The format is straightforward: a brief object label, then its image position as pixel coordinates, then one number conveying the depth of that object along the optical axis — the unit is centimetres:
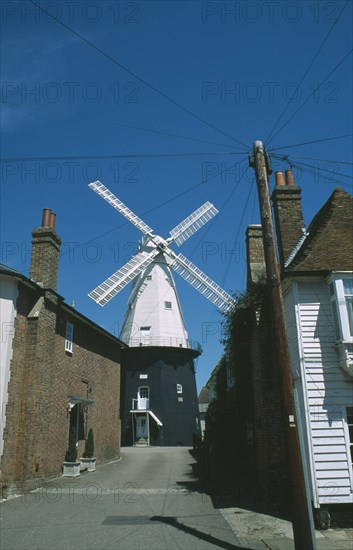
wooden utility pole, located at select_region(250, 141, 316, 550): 764
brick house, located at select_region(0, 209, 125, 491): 1432
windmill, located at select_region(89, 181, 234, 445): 3775
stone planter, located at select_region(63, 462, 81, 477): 1752
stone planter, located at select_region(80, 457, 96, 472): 1945
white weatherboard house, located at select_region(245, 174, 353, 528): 1068
